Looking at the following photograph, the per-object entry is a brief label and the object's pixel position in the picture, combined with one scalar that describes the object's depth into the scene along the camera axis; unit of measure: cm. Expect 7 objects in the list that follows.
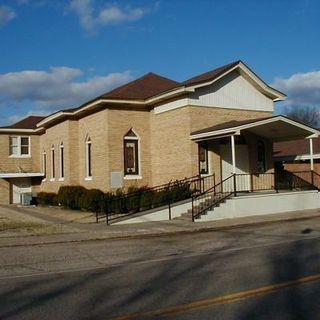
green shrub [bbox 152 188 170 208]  2262
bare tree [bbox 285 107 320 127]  8700
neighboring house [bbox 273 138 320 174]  3312
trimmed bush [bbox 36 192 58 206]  3118
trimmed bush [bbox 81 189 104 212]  2353
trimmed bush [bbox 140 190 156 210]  2283
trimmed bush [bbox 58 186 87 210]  2655
